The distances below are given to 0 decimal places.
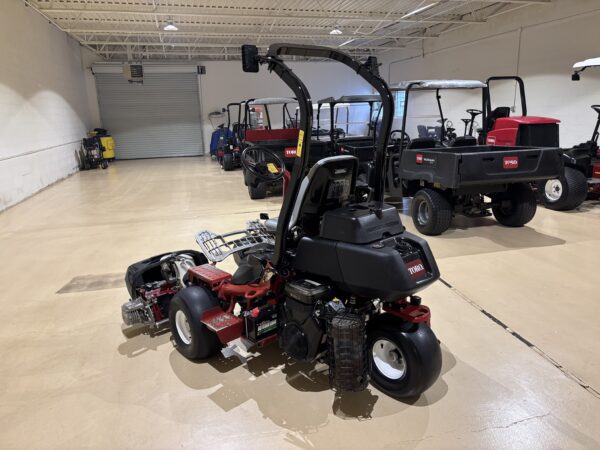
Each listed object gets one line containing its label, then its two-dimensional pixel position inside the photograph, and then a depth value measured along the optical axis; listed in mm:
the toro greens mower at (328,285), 1934
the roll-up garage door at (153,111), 15383
